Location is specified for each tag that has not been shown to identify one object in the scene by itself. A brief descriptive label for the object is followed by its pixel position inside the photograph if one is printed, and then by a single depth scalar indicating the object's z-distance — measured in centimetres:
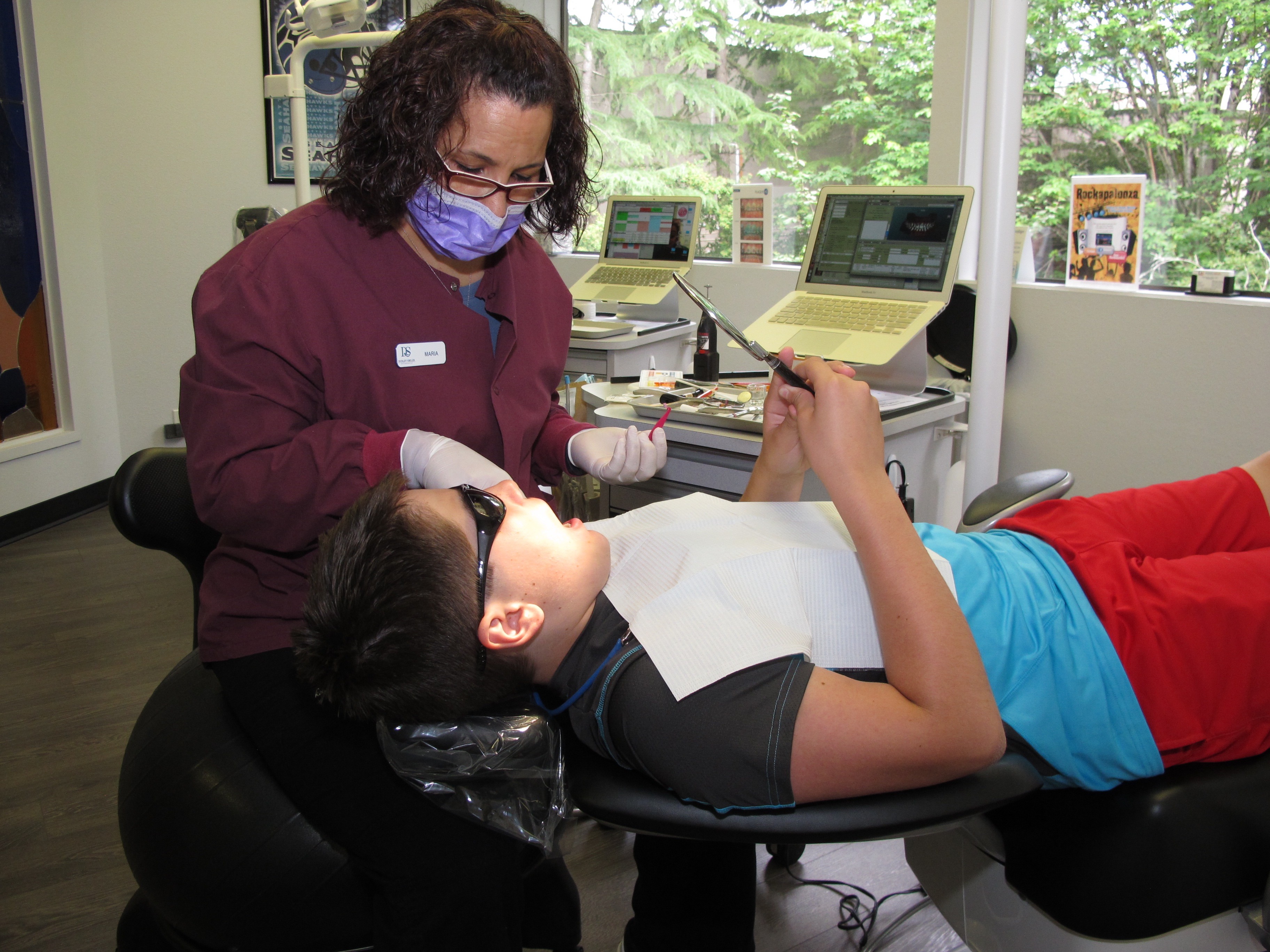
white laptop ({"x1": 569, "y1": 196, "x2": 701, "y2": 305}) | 331
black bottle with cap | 232
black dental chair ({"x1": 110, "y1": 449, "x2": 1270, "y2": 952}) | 85
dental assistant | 106
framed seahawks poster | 432
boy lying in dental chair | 86
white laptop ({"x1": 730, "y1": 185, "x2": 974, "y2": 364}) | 207
